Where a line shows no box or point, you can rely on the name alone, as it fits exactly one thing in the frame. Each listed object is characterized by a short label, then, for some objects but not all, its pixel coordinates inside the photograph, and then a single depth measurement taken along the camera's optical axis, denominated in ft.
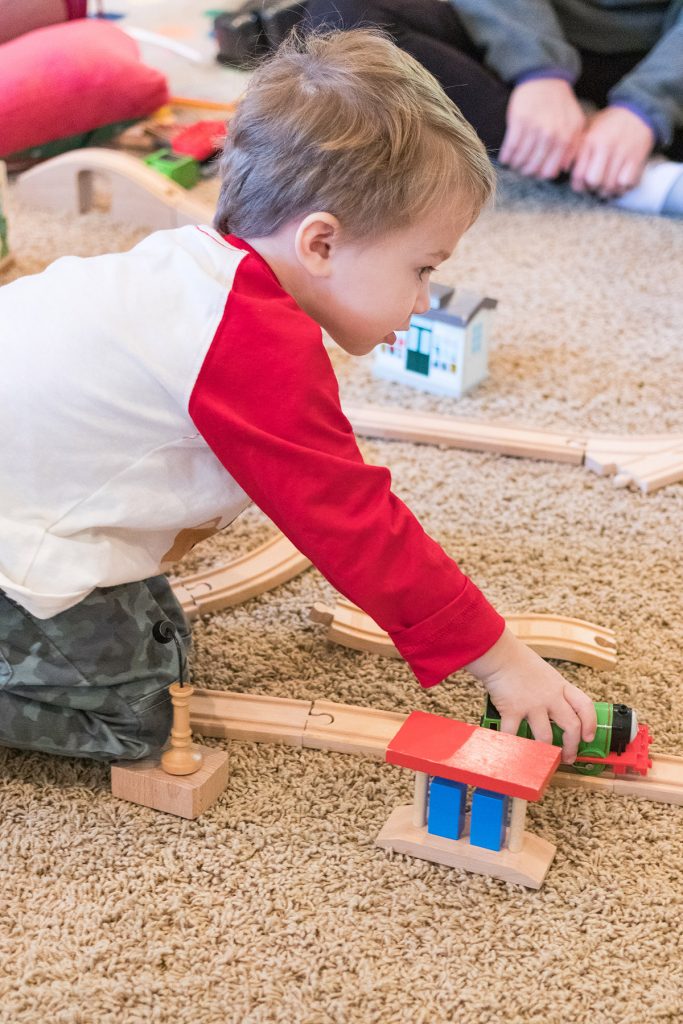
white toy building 6.47
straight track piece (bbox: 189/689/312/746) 5.16
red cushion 8.31
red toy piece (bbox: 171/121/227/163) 9.10
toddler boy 4.74
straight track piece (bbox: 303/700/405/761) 5.12
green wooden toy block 8.76
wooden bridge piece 8.13
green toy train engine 4.97
